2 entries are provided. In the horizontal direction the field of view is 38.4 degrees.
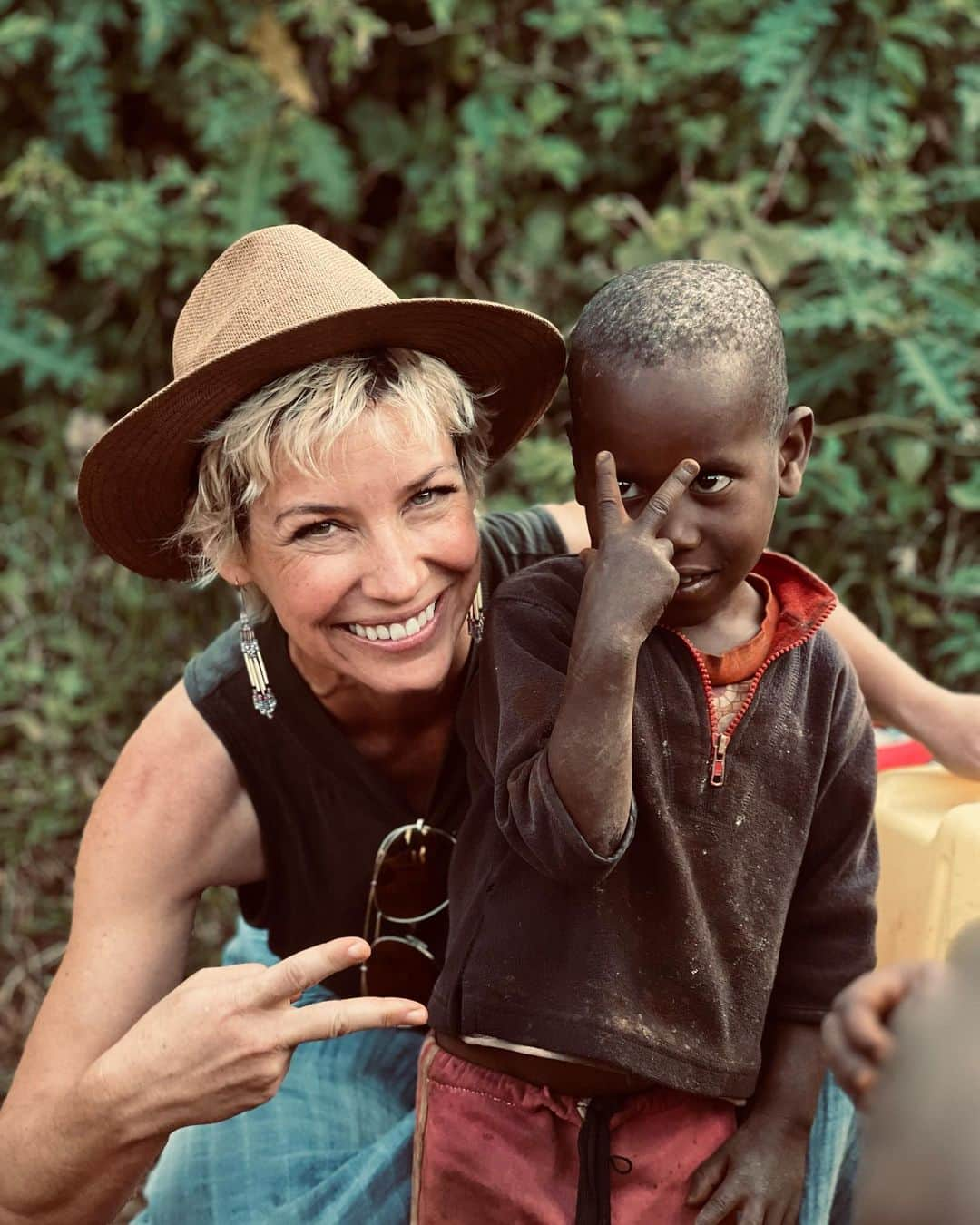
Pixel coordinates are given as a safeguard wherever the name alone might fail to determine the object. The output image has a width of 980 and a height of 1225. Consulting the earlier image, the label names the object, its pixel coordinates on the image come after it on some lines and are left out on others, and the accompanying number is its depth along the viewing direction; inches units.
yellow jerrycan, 83.0
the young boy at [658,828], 63.1
